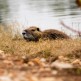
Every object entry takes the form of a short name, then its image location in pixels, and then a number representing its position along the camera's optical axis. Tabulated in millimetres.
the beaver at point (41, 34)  24062
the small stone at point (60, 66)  8132
